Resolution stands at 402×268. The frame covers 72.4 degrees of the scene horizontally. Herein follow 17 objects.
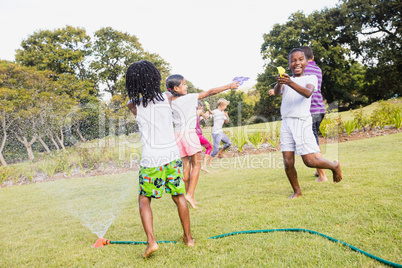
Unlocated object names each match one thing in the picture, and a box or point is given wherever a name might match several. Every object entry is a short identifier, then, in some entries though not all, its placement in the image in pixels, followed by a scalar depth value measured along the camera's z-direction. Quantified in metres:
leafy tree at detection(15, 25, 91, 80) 26.11
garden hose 2.01
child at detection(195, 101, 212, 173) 6.43
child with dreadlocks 2.63
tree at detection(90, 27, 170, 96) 30.11
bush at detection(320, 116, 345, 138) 11.31
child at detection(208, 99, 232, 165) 8.35
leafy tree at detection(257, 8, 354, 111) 29.33
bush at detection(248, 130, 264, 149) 11.11
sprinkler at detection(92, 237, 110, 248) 3.02
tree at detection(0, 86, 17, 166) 15.34
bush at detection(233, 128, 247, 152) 11.06
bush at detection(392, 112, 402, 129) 10.41
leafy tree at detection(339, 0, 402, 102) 28.89
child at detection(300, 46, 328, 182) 4.99
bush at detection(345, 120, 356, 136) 10.97
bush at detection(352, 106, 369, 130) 11.19
